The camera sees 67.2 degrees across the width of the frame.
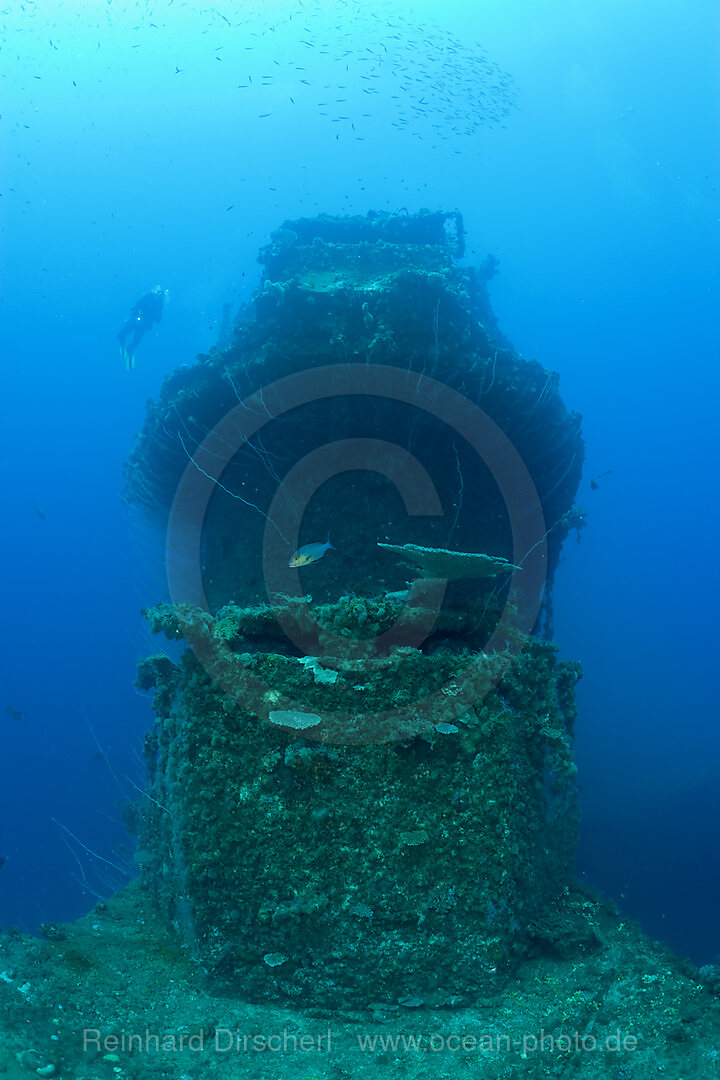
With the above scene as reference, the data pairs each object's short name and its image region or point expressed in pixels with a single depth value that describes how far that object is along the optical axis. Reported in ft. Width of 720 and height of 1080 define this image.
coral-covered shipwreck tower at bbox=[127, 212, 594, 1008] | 13.30
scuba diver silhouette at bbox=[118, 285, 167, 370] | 64.47
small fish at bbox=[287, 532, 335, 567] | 20.31
